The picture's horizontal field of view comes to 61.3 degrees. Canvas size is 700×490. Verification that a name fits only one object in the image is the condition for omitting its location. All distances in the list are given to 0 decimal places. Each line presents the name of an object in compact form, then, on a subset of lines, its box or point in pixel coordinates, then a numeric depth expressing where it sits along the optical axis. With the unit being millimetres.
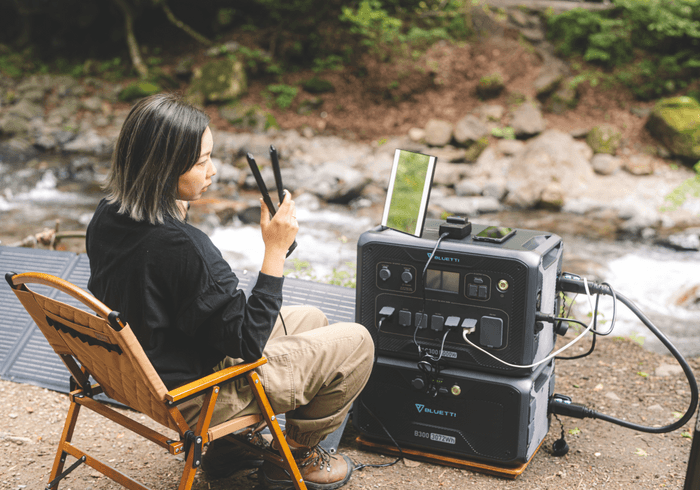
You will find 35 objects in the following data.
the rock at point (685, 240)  7238
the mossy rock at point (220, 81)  12859
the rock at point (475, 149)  10441
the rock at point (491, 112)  11430
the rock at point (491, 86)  12008
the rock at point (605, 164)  9766
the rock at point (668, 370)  3521
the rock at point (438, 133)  10922
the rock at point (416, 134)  11383
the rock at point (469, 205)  8703
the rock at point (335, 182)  9125
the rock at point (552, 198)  8844
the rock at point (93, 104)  13234
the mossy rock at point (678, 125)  9758
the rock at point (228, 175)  9914
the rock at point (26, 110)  12663
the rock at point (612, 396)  3234
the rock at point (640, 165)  9648
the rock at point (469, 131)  10641
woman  1759
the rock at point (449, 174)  9711
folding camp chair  1646
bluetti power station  2307
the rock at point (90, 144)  11609
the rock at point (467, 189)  9305
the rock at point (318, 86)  13258
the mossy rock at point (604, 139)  10266
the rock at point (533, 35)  13297
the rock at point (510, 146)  10430
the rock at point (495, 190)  9224
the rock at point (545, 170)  9102
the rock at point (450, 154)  10430
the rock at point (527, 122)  10797
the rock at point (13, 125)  11969
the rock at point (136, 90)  13227
